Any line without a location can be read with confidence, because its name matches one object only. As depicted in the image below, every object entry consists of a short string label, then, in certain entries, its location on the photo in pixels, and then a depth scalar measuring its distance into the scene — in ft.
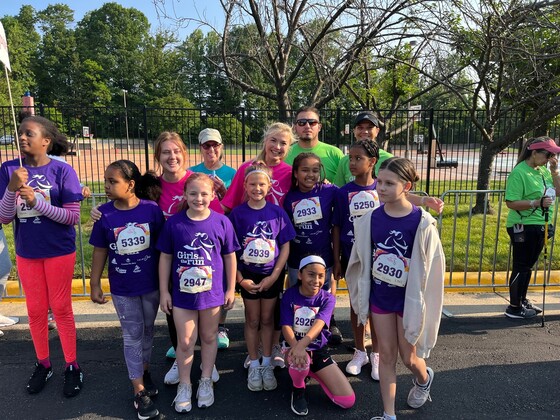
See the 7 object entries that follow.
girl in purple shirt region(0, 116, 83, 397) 9.95
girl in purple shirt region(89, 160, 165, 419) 9.41
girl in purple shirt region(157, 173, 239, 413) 9.41
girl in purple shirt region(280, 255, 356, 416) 9.64
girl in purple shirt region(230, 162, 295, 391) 10.19
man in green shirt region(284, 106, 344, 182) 12.35
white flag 9.56
